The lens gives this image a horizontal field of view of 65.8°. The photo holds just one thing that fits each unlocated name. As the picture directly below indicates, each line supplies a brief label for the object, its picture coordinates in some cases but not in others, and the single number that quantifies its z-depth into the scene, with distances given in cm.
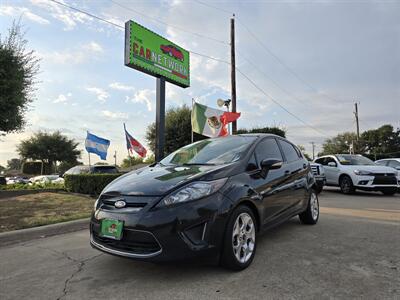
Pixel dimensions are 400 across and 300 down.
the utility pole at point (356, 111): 4097
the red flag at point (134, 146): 1747
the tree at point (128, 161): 4803
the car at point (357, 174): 1088
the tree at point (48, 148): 4234
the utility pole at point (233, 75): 1585
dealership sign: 1075
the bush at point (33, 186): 1264
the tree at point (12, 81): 824
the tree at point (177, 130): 2800
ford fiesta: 290
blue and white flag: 1495
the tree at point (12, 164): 10062
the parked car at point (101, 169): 1468
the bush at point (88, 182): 1041
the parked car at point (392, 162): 1322
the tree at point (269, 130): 2327
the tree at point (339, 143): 6807
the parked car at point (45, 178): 2105
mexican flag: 1327
